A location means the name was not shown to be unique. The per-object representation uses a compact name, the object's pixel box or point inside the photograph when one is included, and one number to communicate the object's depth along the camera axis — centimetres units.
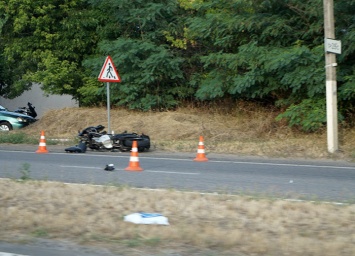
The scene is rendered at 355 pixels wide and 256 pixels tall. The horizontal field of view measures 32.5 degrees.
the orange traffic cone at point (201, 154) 1677
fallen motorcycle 1900
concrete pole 1739
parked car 2720
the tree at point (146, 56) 2458
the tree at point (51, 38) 2703
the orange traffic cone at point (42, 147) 1922
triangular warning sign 1980
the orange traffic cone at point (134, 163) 1445
